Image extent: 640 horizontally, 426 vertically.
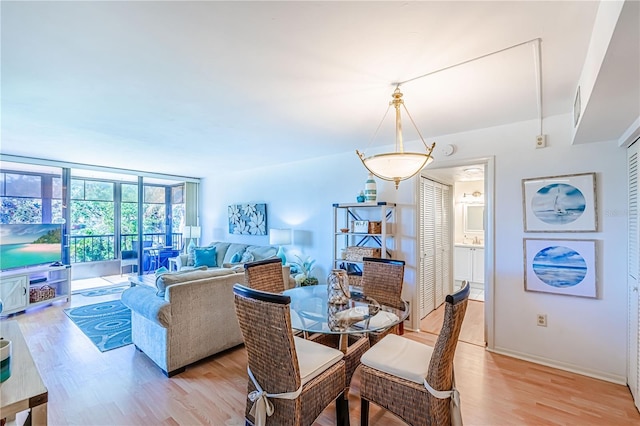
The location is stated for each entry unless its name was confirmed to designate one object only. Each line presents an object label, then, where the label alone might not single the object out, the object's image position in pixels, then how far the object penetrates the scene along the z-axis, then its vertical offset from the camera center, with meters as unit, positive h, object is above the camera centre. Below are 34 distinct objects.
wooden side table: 1.10 -0.73
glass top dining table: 1.88 -0.75
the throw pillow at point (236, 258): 4.99 -0.80
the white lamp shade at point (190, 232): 6.41 -0.43
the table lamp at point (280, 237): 4.59 -0.39
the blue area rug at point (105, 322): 3.16 -1.42
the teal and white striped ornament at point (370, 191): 3.63 +0.28
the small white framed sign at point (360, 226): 3.68 -0.17
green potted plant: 3.93 -0.88
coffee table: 4.45 -1.07
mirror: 5.76 -0.08
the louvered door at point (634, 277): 2.13 -0.50
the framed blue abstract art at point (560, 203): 2.55 +0.10
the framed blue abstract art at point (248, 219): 5.37 -0.12
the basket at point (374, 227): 3.66 -0.18
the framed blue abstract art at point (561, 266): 2.56 -0.50
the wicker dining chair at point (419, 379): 1.50 -0.96
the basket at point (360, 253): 3.57 -0.50
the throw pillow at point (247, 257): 4.78 -0.75
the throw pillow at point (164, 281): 2.54 -0.61
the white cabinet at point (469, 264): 5.44 -0.98
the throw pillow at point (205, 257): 5.32 -0.84
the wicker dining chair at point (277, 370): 1.45 -0.90
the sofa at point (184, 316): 2.50 -0.97
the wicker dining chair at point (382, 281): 2.59 -0.65
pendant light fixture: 1.96 +0.36
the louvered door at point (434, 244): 3.80 -0.45
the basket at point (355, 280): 3.37 -0.80
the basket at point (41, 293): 4.23 -1.22
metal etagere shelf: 3.60 -0.24
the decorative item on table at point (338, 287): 2.27 -0.60
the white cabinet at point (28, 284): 3.87 -1.06
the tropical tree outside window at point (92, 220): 5.39 -0.14
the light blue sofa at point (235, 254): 4.85 -0.72
